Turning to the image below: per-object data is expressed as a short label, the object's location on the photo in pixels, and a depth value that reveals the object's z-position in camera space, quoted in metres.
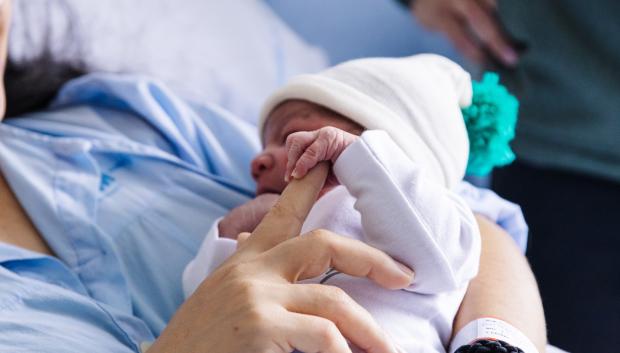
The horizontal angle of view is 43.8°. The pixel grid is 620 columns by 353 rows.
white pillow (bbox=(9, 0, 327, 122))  1.33
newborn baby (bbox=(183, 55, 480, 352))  0.79
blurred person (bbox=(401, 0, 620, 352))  1.39
